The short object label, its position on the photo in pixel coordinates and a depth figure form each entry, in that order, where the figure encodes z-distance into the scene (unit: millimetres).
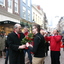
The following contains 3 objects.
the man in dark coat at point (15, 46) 2229
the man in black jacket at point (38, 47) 1961
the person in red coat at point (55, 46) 3068
